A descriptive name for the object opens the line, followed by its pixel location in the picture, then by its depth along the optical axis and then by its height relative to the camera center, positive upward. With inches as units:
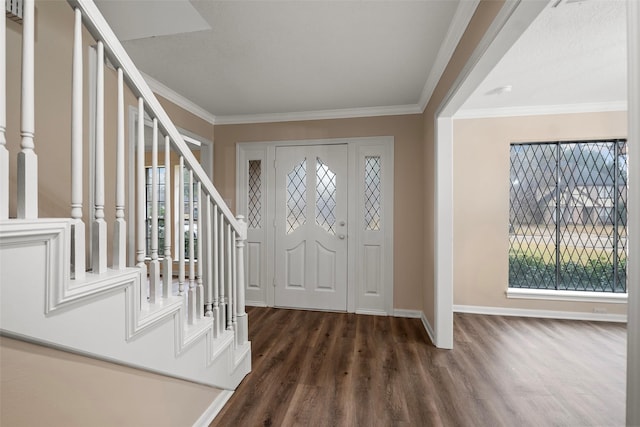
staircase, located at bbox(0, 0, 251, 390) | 27.8 -6.2
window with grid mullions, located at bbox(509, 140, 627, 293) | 121.4 -0.3
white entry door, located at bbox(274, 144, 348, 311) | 134.0 -5.7
